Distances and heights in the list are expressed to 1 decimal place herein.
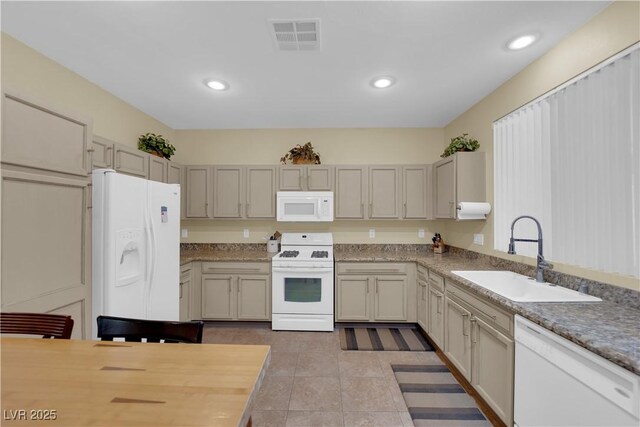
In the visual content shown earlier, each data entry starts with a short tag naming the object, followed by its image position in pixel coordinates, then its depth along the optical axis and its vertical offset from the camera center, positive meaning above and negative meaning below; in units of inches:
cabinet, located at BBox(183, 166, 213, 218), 139.9 +13.8
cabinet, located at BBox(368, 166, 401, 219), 138.1 +13.2
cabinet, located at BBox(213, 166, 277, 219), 139.1 +13.2
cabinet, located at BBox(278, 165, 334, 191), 138.4 +20.4
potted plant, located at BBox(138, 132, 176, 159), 117.6 +32.0
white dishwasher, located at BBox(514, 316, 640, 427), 38.6 -28.1
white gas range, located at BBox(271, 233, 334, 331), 125.3 -35.7
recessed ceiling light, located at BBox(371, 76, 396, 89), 95.2 +49.4
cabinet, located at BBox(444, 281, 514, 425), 63.2 -35.4
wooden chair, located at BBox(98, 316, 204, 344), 43.2 -18.5
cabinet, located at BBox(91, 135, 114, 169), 85.0 +21.0
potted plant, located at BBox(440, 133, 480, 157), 112.8 +31.0
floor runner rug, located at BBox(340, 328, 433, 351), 111.7 -53.5
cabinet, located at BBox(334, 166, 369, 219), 138.3 +14.8
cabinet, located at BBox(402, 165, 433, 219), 137.1 +13.2
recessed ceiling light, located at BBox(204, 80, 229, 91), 98.3 +49.5
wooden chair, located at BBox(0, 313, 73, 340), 42.4 -17.0
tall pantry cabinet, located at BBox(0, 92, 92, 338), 48.6 +1.4
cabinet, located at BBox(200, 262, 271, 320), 128.1 -34.0
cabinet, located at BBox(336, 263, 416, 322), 127.3 -35.4
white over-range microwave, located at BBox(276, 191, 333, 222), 133.8 +5.8
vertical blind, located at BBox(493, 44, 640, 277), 58.4 +13.1
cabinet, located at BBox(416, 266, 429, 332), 116.1 -34.3
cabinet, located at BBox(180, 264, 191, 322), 119.6 -33.8
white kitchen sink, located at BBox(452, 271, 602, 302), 64.7 -19.7
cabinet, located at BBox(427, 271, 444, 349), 100.3 -36.0
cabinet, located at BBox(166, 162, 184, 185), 125.6 +21.5
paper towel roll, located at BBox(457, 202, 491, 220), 105.8 +3.9
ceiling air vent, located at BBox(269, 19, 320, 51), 68.3 +49.3
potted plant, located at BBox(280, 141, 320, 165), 141.1 +32.9
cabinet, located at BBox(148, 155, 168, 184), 113.1 +21.4
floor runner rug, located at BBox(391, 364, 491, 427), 72.4 -54.2
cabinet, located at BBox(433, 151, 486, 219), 110.5 +16.5
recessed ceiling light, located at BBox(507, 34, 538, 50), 73.0 +49.1
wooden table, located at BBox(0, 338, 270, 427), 24.6 -18.2
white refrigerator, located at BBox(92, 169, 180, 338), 68.2 -8.6
